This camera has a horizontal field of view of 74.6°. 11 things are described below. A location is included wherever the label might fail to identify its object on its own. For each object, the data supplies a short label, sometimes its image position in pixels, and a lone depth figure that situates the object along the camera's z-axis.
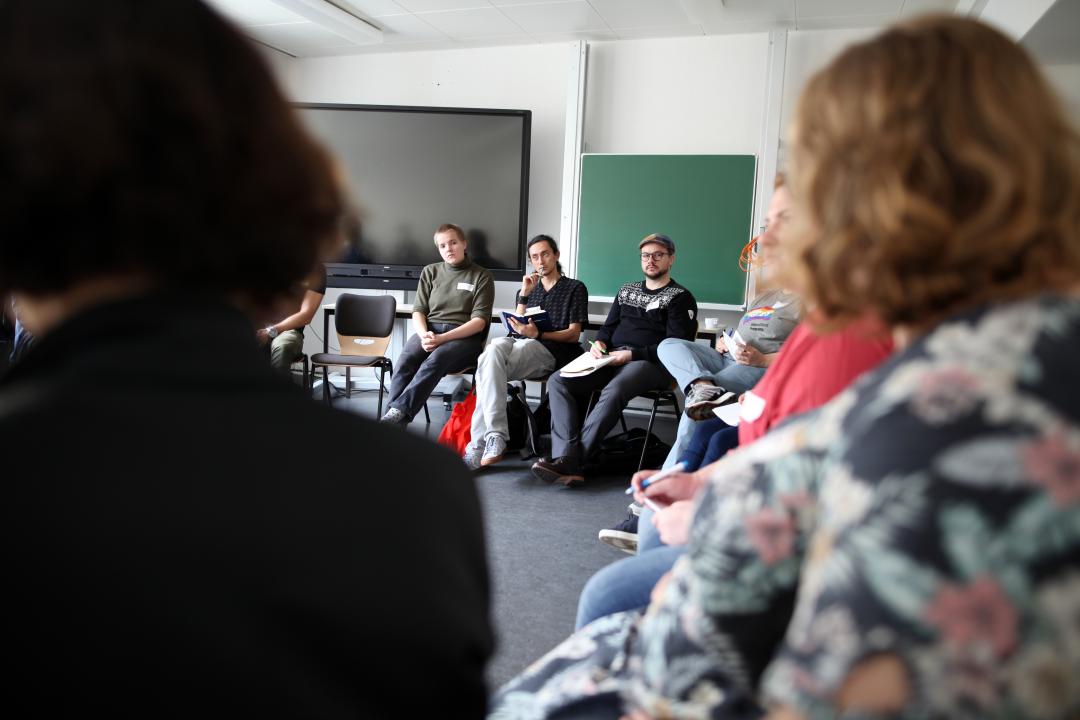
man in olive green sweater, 4.12
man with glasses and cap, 3.62
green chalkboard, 5.00
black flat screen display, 5.36
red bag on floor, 3.92
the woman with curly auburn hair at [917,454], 0.47
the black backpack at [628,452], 3.76
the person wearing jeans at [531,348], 3.79
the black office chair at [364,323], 4.88
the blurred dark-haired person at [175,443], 0.40
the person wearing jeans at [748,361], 2.85
